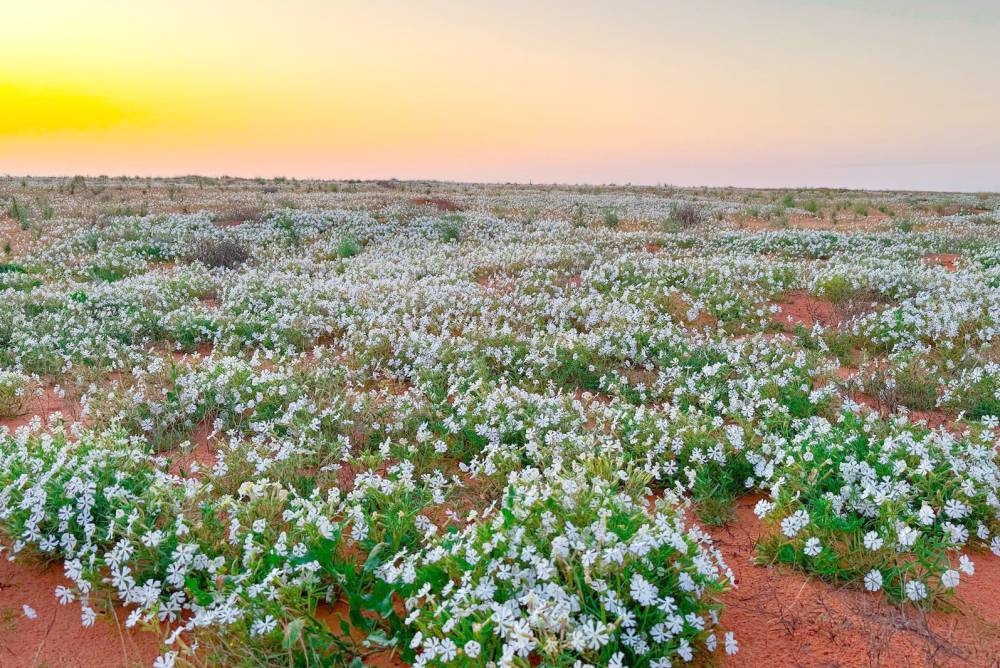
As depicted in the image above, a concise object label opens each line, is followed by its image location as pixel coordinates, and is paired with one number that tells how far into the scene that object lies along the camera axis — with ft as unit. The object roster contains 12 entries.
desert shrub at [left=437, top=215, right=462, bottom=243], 62.96
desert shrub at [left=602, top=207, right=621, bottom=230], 77.15
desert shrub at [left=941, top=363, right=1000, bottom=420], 20.31
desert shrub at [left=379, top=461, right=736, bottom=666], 8.91
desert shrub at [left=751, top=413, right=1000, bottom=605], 11.72
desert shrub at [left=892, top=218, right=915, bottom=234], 68.95
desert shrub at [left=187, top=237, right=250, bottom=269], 49.74
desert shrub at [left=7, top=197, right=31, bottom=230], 66.64
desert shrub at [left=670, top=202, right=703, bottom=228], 77.56
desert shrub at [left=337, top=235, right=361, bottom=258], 54.29
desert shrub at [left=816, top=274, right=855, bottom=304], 34.01
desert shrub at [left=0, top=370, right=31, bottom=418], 20.98
